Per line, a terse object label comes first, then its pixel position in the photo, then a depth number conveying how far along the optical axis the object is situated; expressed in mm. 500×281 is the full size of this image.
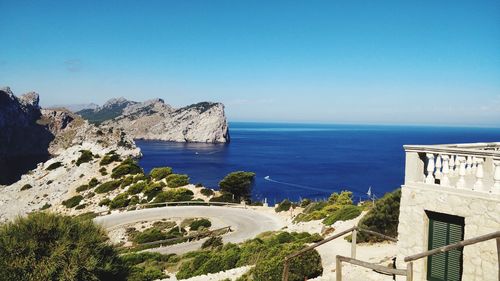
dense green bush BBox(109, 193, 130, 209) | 46250
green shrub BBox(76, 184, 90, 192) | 59406
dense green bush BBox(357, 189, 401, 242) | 15742
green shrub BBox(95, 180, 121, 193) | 54838
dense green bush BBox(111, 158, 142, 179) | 59906
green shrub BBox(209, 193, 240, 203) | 44988
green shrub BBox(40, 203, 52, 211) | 55697
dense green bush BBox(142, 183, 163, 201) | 47125
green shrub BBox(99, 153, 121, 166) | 67812
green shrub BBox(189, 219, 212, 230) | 33250
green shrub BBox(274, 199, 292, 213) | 38981
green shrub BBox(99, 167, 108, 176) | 63159
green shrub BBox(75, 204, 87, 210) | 50978
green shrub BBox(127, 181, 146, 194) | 50219
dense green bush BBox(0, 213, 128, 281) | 9117
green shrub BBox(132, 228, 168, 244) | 29927
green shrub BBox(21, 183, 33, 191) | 68688
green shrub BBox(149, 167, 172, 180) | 54719
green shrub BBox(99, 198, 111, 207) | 49031
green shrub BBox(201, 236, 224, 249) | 26200
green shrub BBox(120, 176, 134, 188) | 54741
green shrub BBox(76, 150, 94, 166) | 71456
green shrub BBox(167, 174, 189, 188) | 50719
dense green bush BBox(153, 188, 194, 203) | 44656
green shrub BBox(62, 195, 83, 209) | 53369
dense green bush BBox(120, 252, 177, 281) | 17747
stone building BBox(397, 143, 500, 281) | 6977
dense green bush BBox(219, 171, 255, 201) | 48594
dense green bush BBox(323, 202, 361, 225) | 24072
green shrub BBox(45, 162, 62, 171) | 74938
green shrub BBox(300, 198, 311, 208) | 42650
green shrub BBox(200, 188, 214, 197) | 47500
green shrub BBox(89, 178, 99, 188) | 59612
